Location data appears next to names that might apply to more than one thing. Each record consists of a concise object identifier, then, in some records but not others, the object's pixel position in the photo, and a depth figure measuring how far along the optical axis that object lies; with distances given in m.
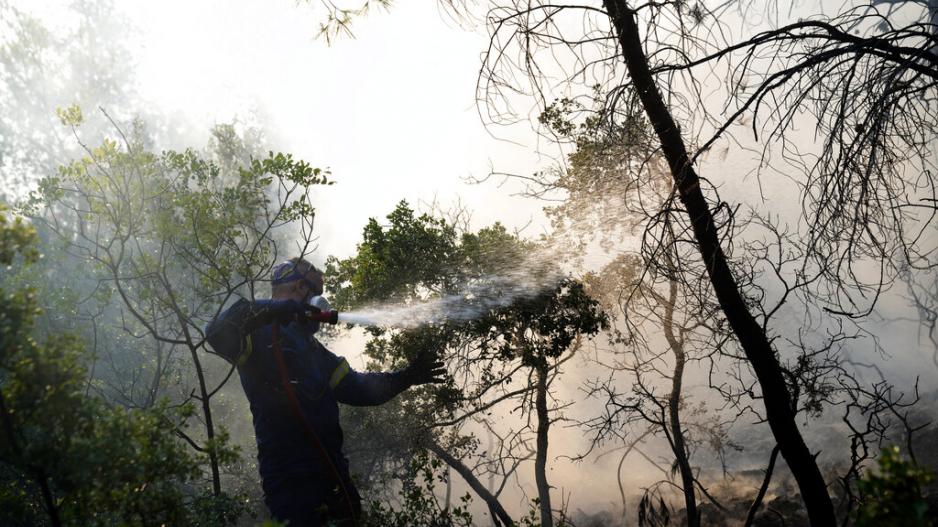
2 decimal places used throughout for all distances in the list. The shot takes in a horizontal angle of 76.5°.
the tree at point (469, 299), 5.91
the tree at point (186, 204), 5.21
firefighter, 4.71
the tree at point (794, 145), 2.93
